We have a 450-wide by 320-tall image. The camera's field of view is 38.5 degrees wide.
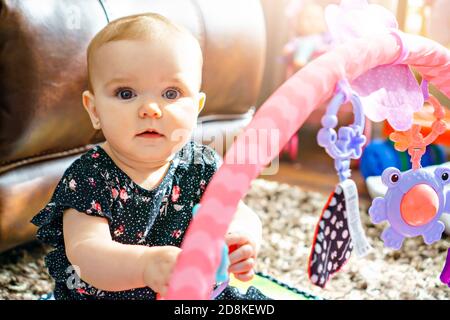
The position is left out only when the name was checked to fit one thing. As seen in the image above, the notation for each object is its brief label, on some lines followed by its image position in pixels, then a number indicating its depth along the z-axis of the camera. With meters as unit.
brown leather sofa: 1.04
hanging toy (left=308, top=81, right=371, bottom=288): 0.64
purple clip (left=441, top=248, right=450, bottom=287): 0.80
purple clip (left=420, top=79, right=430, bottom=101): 0.78
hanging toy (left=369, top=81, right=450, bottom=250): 0.73
